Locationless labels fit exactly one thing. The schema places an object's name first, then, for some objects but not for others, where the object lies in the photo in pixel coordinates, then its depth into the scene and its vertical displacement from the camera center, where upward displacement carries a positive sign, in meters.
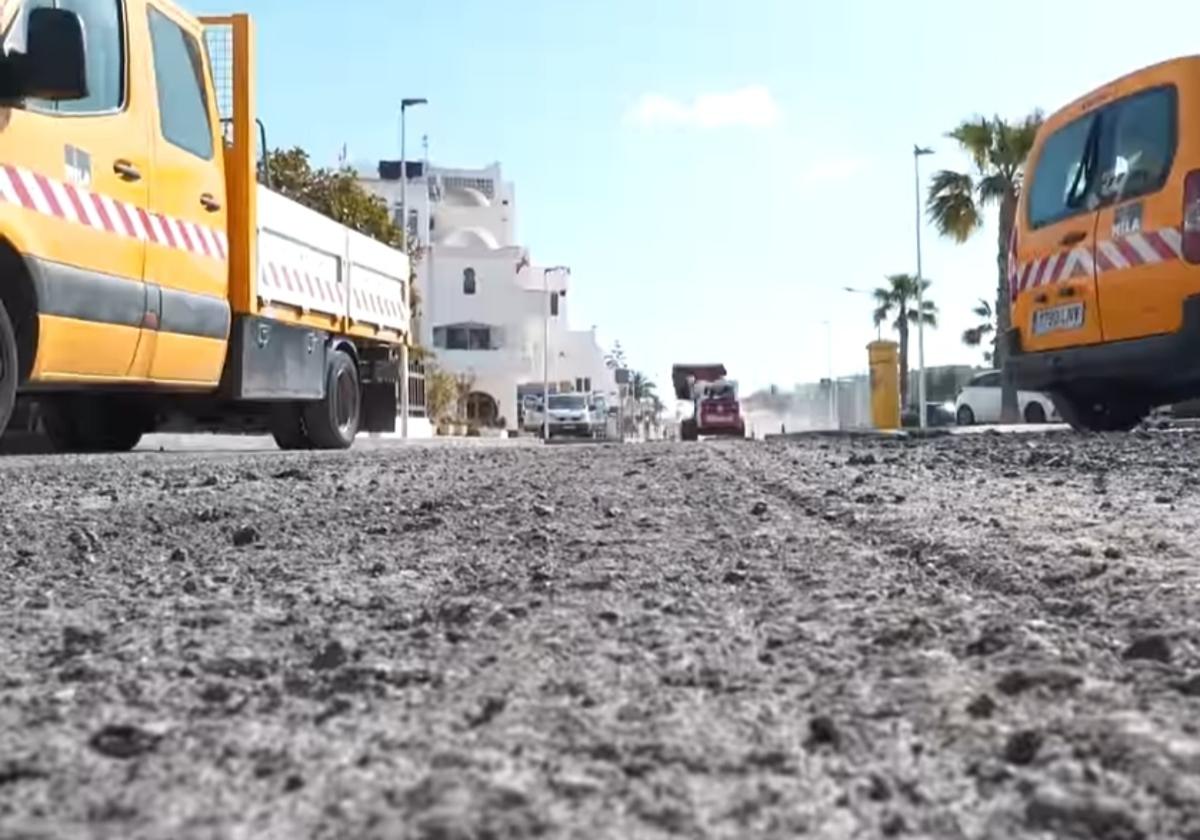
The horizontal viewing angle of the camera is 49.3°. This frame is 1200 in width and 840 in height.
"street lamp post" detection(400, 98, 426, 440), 13.07 +0.44
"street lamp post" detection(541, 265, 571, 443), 59.03 +5.25
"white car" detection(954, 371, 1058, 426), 31.09 +0.59
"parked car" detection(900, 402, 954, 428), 38.09 +0.30
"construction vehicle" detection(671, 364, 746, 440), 44.31 +0.55
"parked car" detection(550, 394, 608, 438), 44.44 +0.43
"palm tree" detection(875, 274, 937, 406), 58.39 +5.63
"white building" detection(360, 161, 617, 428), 59.28 +6.13
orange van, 7.55 +1.06
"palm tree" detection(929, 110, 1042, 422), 30.62 +6.00
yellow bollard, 23.66 +0.78
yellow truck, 5.64 +1.01
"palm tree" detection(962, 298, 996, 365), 60.31 +4.36
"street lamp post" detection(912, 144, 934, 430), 37.52 +2.33
